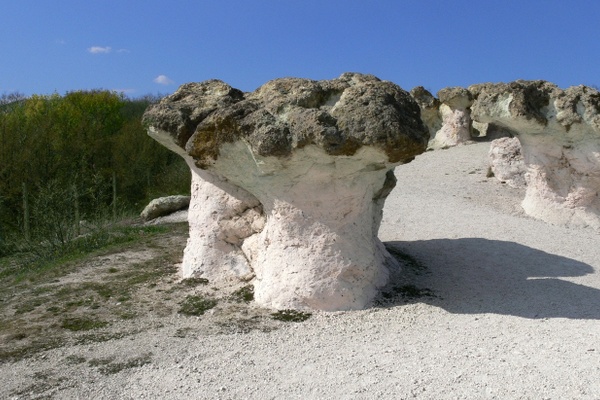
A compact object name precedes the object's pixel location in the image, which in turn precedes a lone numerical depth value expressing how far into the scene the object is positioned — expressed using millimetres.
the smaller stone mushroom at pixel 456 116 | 19931
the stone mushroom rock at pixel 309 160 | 5988
